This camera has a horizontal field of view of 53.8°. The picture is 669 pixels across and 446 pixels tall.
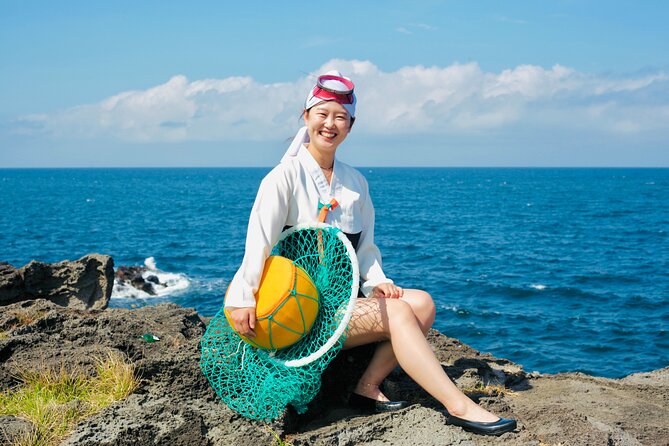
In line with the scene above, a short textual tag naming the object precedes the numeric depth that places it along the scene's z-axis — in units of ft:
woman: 13.98
